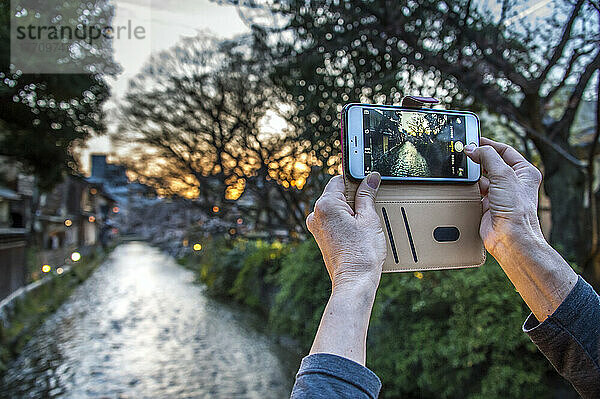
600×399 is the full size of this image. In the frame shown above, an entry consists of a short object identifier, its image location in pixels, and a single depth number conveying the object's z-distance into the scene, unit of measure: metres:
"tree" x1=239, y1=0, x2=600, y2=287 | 2.40
